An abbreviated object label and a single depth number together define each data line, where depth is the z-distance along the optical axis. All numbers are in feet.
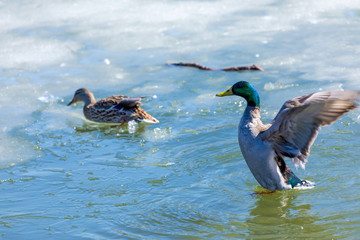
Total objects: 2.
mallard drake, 27.94
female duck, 47.53
